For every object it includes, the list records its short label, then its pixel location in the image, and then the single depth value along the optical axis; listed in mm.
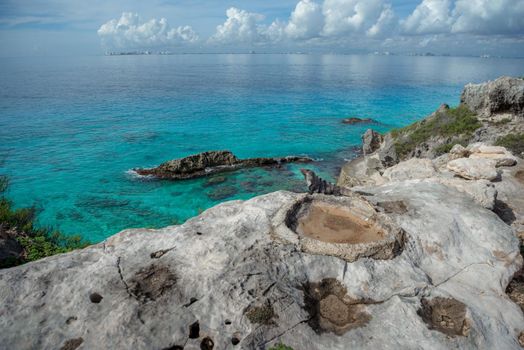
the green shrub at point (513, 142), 32050
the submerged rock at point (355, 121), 66750
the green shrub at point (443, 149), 37562
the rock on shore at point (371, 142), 47125
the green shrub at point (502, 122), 36422
